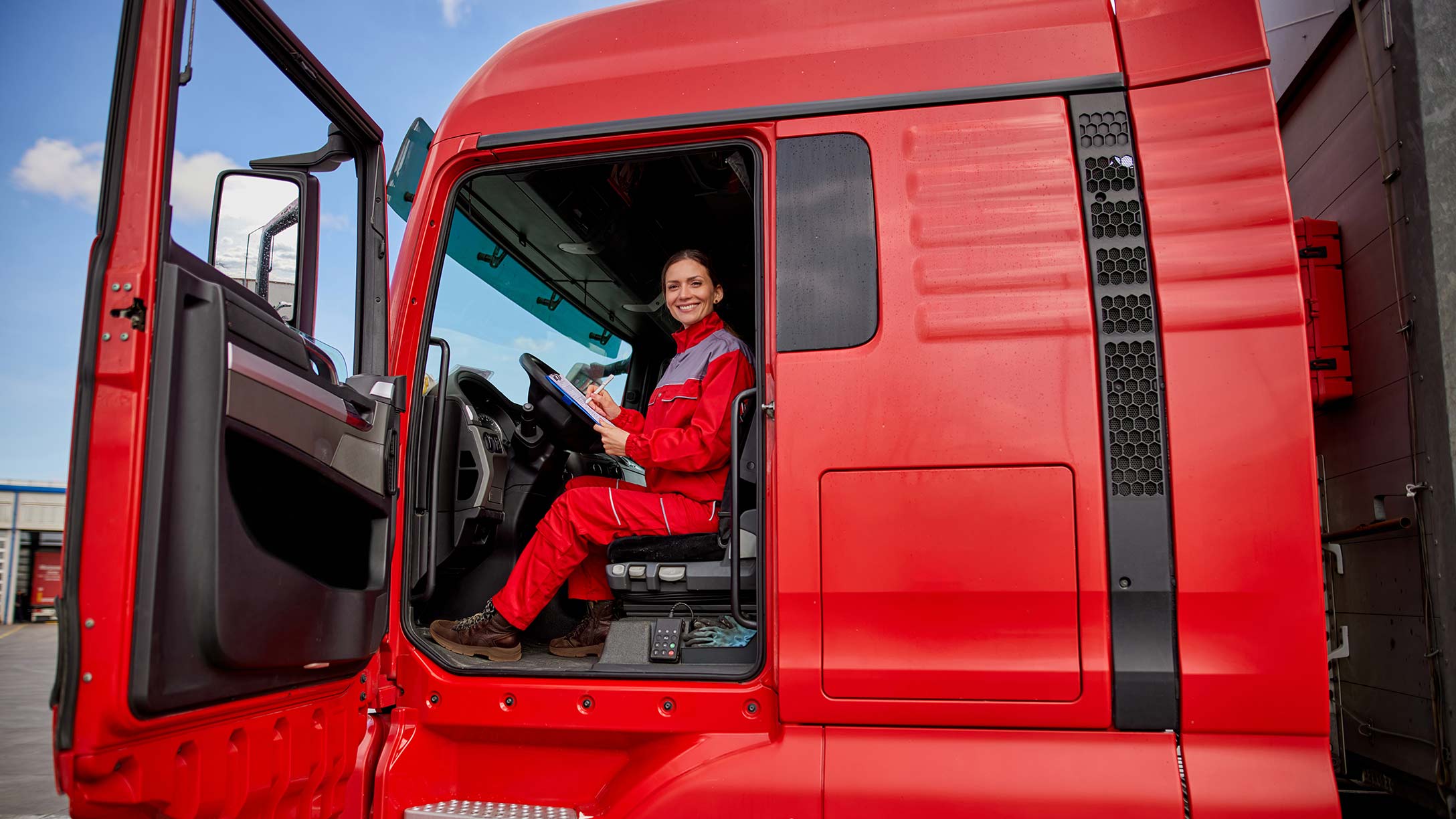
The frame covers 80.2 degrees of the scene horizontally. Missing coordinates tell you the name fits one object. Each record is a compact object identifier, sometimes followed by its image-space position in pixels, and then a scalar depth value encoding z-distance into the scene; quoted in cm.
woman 262
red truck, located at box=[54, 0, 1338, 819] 161
